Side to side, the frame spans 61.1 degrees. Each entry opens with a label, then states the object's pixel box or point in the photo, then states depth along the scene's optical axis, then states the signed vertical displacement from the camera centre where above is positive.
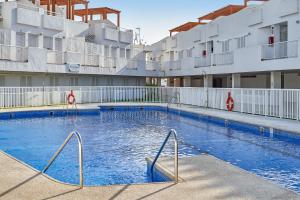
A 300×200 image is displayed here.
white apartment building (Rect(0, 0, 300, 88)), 15.63 +3.60
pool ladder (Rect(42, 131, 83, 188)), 4.31 -1.07
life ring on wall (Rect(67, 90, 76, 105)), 17.33 -0.23
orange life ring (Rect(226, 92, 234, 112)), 14.69 -0.46
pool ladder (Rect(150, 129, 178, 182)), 4.57 -1.13
